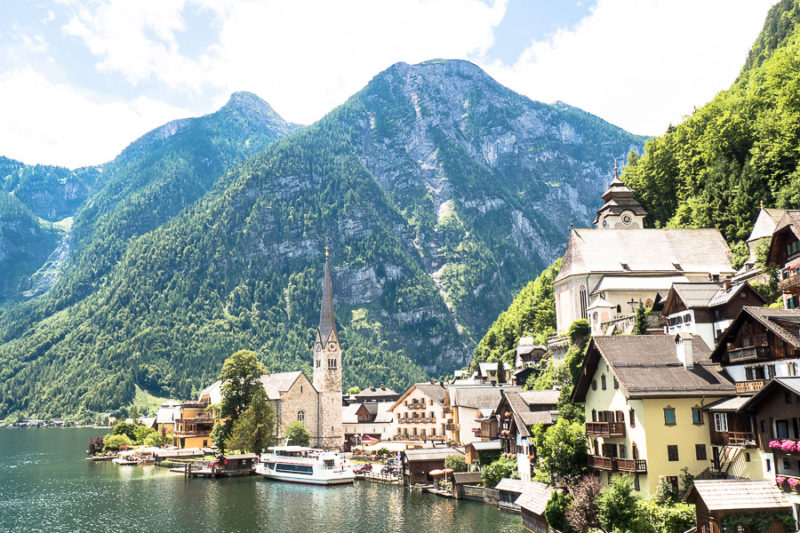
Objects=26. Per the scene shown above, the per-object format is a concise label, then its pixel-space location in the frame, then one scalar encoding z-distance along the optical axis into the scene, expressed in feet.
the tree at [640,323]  207.72
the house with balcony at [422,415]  378.73
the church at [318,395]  416.46
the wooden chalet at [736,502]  114.83
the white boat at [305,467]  298.97
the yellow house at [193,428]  441.27
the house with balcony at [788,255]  164.35
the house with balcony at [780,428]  116.16
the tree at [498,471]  227.61
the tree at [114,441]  440.86
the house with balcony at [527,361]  316.40
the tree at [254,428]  340.18
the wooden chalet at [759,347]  130.11
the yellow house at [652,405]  142.31
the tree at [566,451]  166.81
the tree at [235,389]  352.69
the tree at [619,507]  128.88
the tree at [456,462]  257.55
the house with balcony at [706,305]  166.20
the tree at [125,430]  471.21
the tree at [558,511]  151.33
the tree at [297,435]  377.09
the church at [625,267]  265.13
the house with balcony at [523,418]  213.66
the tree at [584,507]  145.28
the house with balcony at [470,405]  309.22
